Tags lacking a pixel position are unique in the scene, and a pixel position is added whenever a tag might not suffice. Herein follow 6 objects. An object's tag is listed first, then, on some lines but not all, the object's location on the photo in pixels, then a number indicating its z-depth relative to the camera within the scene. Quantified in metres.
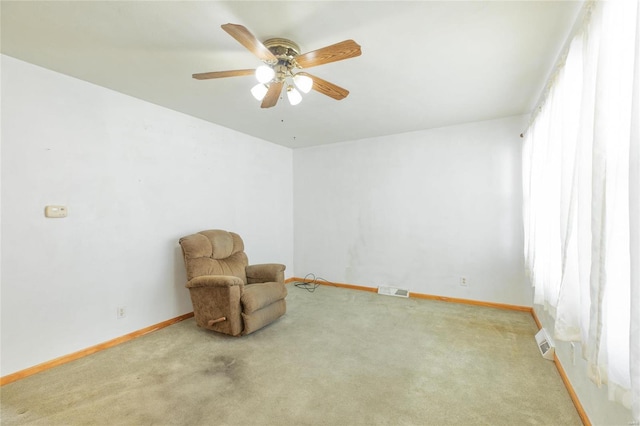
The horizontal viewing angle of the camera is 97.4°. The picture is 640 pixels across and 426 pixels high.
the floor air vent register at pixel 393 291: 4.18
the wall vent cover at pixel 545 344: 2.35
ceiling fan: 1.57
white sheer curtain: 0.92
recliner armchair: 2.74
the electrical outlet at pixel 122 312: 2.79
